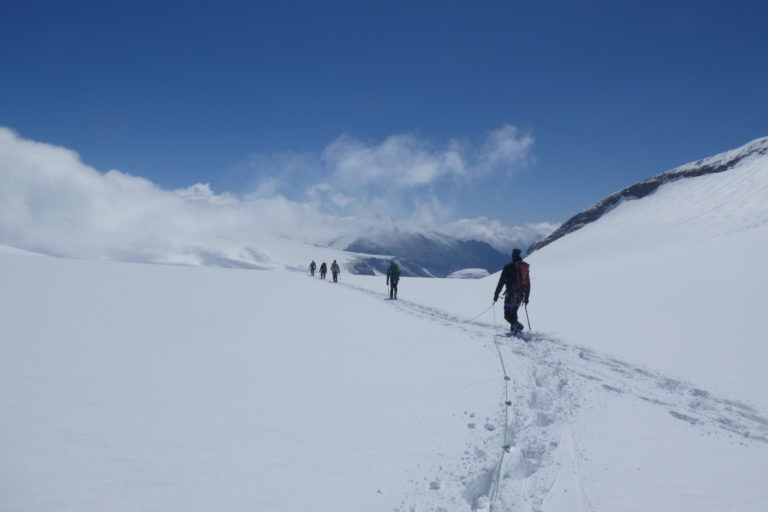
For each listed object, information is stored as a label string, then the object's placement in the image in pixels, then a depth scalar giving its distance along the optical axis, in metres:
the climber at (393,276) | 23.92
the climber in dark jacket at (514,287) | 13.29
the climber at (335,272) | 40.16
